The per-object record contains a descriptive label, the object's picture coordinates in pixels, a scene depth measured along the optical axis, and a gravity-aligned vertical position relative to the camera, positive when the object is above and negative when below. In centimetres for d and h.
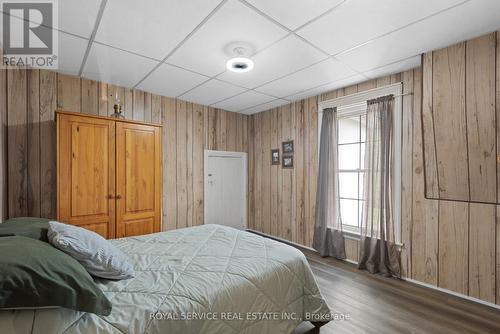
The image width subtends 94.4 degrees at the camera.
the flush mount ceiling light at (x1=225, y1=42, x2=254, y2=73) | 227 +118
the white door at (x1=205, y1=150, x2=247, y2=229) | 445 -42
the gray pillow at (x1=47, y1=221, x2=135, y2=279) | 129 -49
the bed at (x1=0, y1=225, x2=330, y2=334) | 105 -71
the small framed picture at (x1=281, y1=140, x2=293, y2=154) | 423 +39
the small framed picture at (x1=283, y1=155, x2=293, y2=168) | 422 +11
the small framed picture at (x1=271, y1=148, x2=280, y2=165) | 445 +22
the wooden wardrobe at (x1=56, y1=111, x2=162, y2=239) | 246 -7
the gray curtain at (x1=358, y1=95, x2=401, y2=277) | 294 -38
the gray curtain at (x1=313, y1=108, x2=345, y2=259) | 352 -41
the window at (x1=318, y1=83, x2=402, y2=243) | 335 +22
